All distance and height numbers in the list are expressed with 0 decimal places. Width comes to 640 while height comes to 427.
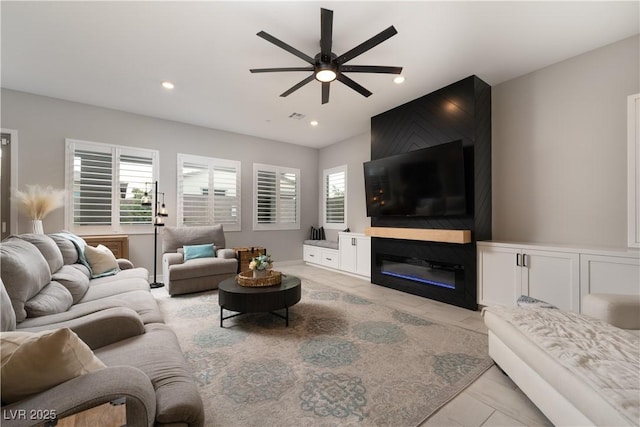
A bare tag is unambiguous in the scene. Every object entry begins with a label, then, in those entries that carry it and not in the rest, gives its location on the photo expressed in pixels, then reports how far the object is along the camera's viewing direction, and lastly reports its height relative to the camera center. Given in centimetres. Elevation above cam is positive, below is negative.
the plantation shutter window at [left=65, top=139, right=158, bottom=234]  418 +56
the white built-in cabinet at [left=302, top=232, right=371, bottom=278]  493 -77
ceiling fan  208 +149
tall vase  360 -11
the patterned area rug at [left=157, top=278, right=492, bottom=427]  160 -119
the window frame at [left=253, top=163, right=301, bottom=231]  600 +45
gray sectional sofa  85 -62
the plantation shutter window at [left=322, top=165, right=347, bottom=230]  621 +53
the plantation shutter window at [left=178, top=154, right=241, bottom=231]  512 +56
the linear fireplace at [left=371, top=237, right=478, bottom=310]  343 -77
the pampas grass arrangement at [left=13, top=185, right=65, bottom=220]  362 +25
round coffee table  266 -84
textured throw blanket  113 -73
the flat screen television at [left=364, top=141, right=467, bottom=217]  341 +53
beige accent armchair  388 -70
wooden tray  291 -71
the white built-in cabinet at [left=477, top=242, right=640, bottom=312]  241 -58
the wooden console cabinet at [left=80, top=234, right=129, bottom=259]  414 -40
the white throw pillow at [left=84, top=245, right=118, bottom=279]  315 -55
